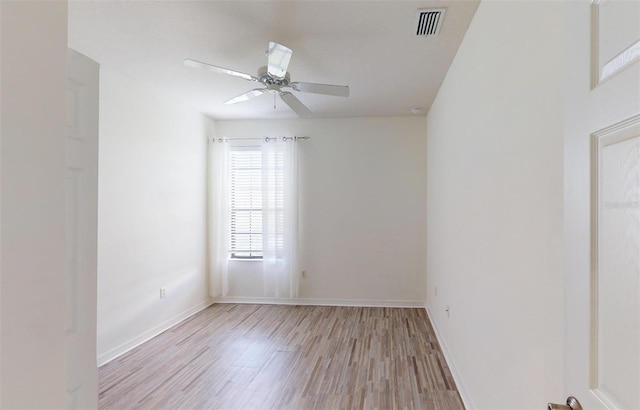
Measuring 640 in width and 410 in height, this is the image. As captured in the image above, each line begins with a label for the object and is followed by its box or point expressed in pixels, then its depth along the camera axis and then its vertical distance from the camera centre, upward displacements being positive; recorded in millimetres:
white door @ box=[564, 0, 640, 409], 574 +8
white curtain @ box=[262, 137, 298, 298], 4832 -138
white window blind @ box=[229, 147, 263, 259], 4988 +57
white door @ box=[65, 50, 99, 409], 1232 -94
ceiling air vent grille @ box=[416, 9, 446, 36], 2158 +1215
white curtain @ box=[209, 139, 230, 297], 4922 -231
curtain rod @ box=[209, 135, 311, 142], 4876 +965
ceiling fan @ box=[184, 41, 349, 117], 2283 +974
